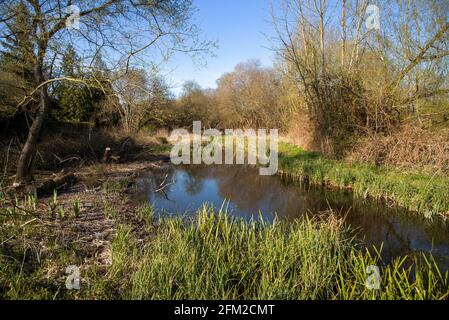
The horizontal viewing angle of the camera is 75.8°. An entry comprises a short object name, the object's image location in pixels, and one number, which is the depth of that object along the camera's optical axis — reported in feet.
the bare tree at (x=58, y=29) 20.17
